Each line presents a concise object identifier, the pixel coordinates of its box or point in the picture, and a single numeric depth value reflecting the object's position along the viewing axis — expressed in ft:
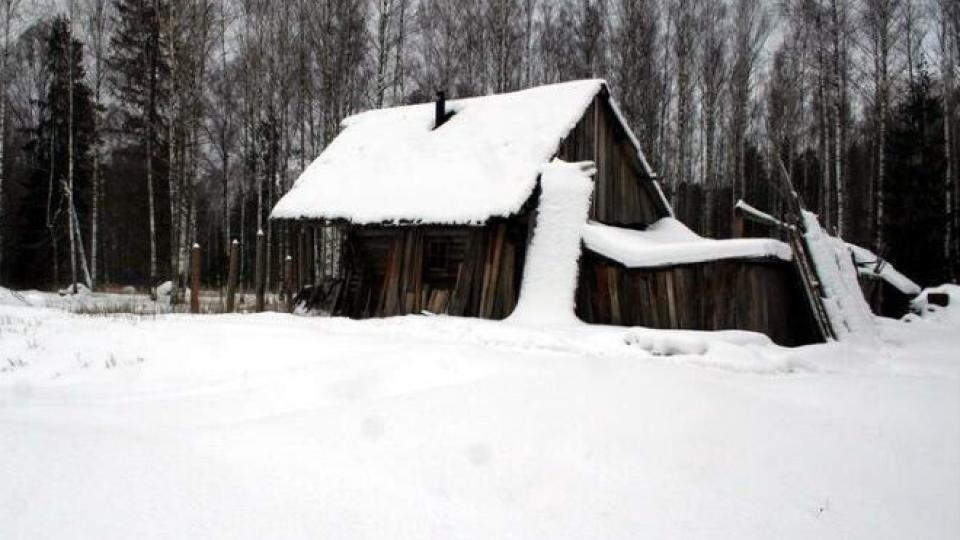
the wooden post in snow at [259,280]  46.25
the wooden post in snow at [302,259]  48.19
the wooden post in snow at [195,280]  44.21
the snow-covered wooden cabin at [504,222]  33.24
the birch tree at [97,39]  75.97
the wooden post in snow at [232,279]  45.35
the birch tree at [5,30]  60.80
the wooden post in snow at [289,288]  47.41
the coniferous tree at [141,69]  69.62
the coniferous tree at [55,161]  79.61
